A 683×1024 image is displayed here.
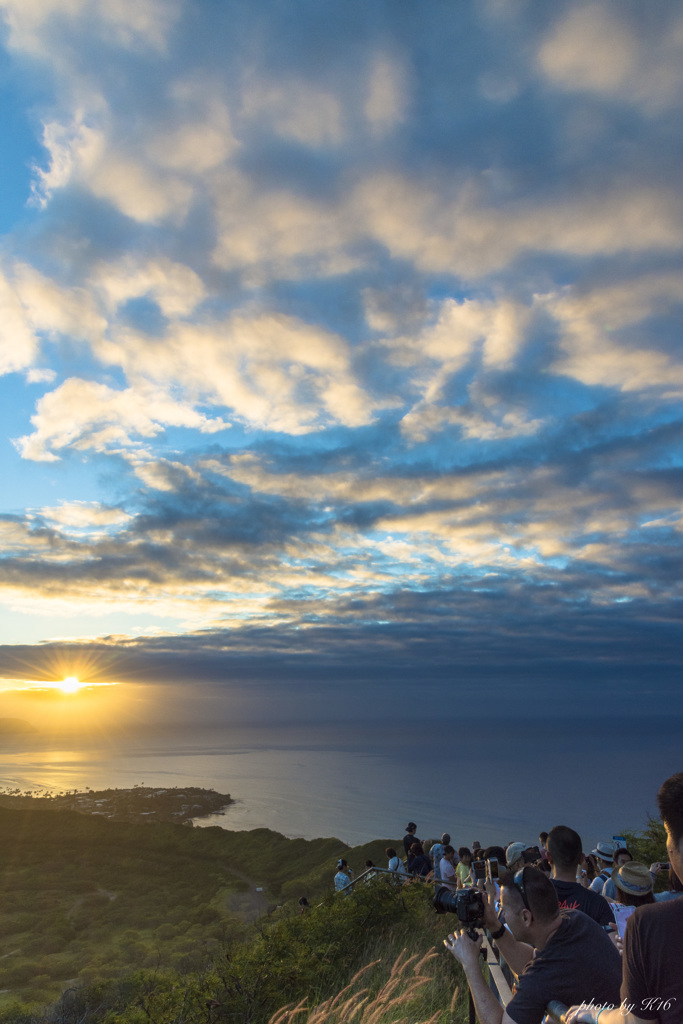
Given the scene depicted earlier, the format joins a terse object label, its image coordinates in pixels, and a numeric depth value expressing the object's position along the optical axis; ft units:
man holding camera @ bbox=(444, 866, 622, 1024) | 10.87
